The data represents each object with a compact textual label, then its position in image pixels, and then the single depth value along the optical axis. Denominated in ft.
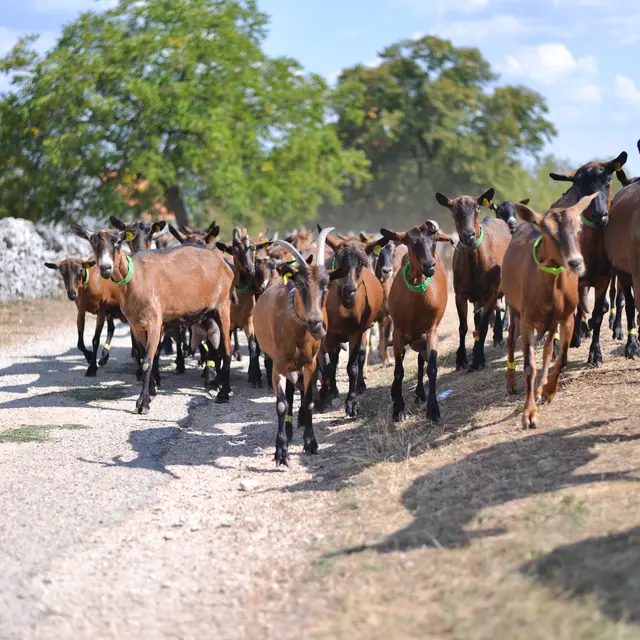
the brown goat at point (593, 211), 33.35
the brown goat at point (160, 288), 38.96
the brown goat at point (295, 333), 29.27
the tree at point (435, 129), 160.45
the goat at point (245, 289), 45.69
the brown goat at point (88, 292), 48.75
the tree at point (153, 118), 92.07
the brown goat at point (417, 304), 33.37
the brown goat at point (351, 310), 36.06
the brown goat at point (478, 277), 39.91
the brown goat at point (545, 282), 27.73
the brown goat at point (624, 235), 30.14
